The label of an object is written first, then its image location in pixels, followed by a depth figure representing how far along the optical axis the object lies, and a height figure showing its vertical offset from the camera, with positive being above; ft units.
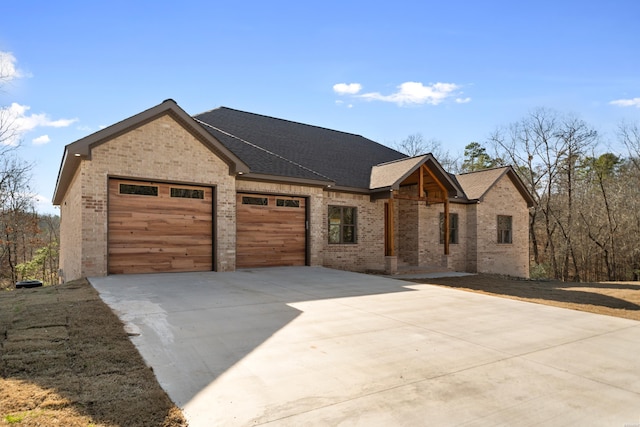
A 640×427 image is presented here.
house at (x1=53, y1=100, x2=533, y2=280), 33.94 +2.11
